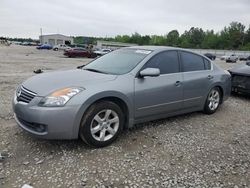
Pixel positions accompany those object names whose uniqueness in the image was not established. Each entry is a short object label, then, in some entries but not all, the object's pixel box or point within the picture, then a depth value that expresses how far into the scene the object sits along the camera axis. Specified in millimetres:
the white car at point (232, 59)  32190
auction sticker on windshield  3352
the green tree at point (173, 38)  78498
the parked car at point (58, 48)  41367
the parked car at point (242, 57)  40008
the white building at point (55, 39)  73506
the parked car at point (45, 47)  43072
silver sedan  2498
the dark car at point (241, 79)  5291
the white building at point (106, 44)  60340
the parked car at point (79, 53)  23579
